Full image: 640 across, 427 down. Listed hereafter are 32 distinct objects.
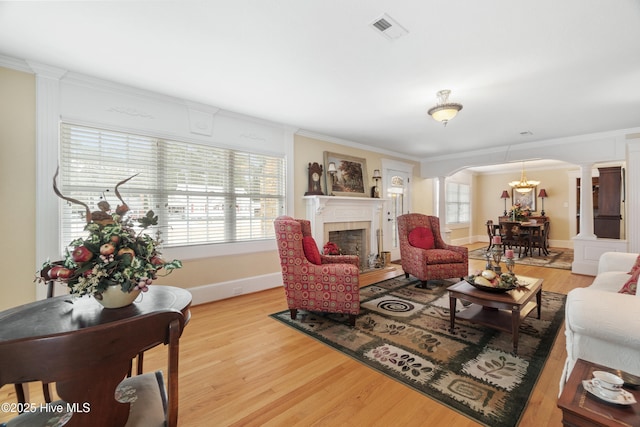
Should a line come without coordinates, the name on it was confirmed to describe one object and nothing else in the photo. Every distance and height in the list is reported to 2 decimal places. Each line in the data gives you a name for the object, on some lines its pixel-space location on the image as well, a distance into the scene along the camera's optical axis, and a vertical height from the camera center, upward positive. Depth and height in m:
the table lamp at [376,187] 5.67 +0.53
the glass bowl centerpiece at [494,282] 2.50 -0.64
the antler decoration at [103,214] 1.35 +0.00
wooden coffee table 2.30 -0.79
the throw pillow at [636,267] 2.31 -0.46
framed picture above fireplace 4.92 +0.72
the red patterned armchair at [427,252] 4.09 -0.60
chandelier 7.63 +0.75
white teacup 1.07 -0.69
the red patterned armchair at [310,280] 2.80 -0.68
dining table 6.90 -0.41
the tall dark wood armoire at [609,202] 5.95 +0.22
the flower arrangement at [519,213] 7.83 -0.01
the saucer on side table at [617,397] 1.04 -0.70
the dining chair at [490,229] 7.48 -0.46
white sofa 1.38 -0.60
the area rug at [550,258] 5.86 -1.08
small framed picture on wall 8.63 +0.45
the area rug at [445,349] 1.79 -1.16
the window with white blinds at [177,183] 2.77 +0.36
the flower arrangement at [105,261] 1.20 -0.22
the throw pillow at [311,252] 3.08 -0.43
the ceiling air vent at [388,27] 1.93 +1.34
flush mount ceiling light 3.04 +1.14
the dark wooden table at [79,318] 0.75 -0.44
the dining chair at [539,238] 6.90 -0.65
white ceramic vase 1.27 -0.39
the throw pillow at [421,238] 4.51 -0.41
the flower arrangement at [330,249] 4.52 -0.58
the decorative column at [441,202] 6.96 +0.27
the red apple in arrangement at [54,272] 1.19 -0.25
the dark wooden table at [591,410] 0.98 -0.73
